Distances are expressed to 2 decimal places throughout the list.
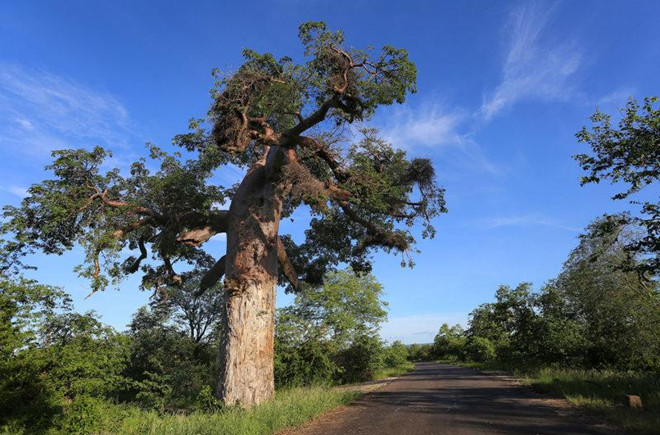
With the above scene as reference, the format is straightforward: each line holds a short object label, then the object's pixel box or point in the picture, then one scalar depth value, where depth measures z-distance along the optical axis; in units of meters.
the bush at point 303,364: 16.98
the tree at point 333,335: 17.48
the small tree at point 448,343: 62.30
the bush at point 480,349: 39.06
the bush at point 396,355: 35.57
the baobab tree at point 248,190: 11.43
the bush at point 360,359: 25.31
